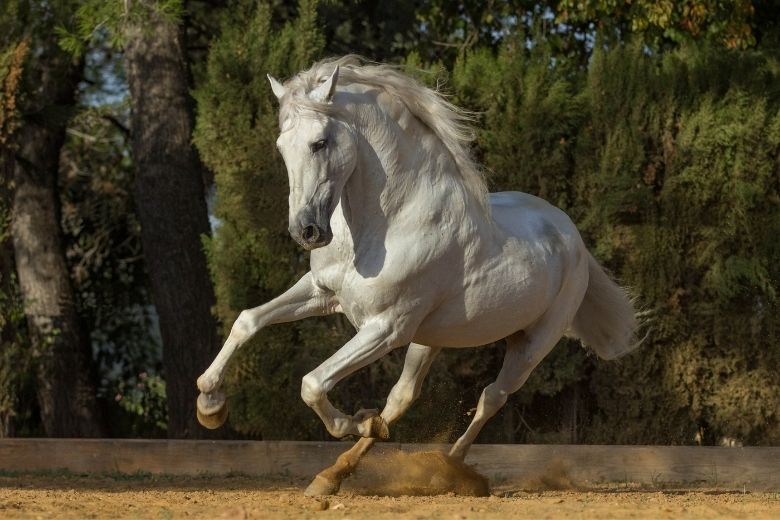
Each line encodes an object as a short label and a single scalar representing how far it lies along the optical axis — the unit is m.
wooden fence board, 15.85
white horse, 11.23
